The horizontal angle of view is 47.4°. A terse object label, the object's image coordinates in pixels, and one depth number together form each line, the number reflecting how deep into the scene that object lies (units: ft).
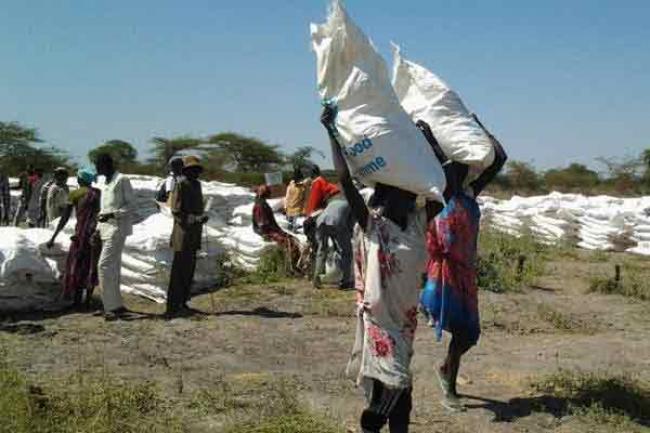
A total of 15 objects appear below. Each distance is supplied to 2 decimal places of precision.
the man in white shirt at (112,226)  21.57
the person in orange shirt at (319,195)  29.32
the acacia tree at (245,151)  101.04
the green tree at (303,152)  92.79
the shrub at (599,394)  12.75
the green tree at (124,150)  103.14
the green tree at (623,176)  113.39
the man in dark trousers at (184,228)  22.35
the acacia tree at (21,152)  83.61
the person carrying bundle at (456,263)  12.90
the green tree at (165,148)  94.48
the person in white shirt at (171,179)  24.04
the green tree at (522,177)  122.62
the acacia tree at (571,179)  118.32
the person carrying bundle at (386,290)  10.13
